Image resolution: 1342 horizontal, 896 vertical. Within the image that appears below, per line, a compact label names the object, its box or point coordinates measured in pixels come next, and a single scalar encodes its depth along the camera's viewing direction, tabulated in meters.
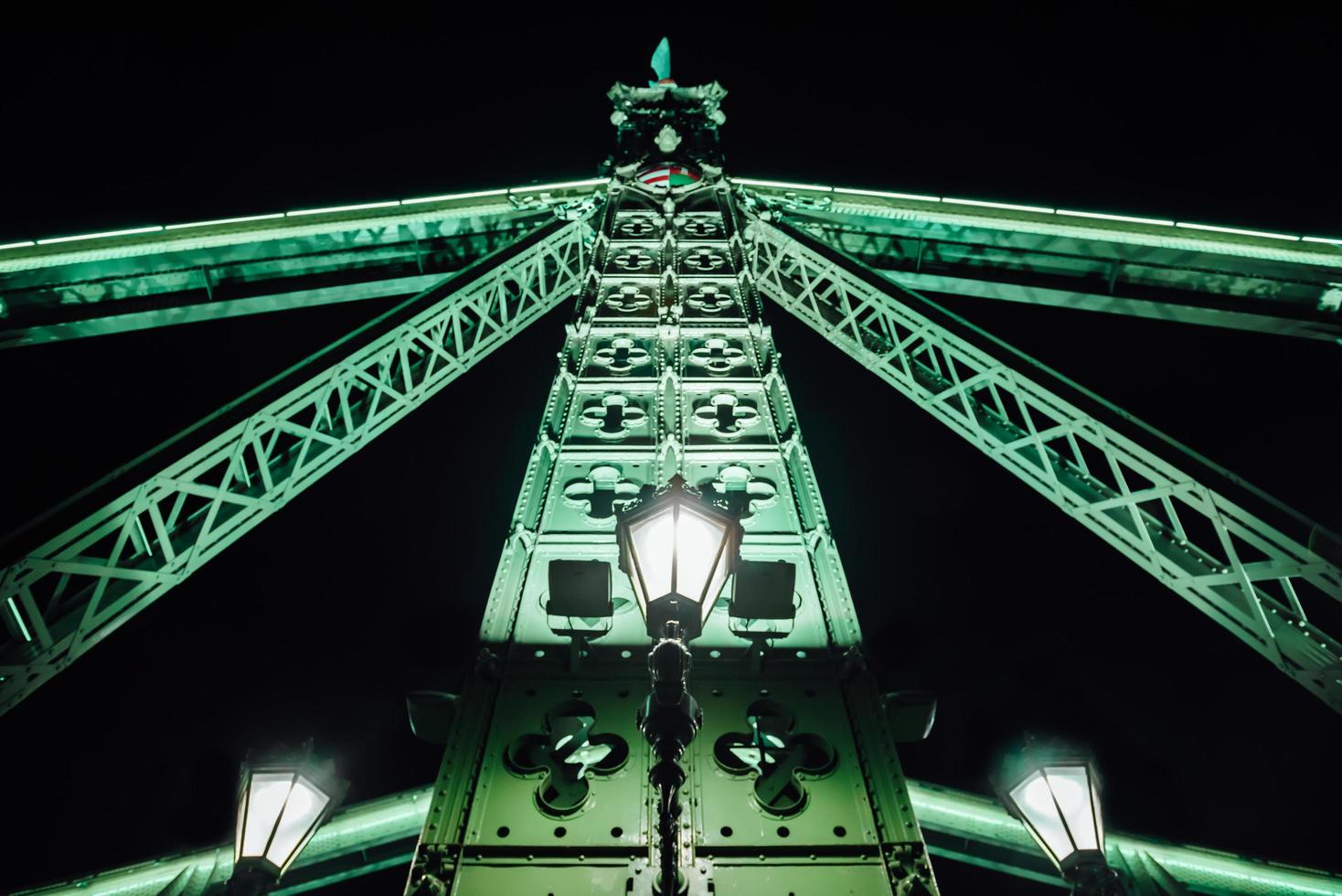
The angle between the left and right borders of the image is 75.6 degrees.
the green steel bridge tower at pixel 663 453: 3.84
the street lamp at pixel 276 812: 4.15
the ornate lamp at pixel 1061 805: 4.28
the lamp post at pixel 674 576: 3.35
